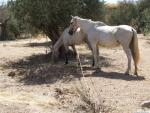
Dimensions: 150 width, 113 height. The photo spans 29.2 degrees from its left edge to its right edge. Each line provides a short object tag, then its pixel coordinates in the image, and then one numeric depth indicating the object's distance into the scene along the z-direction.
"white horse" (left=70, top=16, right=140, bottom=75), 8.84
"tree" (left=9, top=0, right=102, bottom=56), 10.84
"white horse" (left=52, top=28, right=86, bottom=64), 10.49
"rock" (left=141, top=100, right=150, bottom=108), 5.81
